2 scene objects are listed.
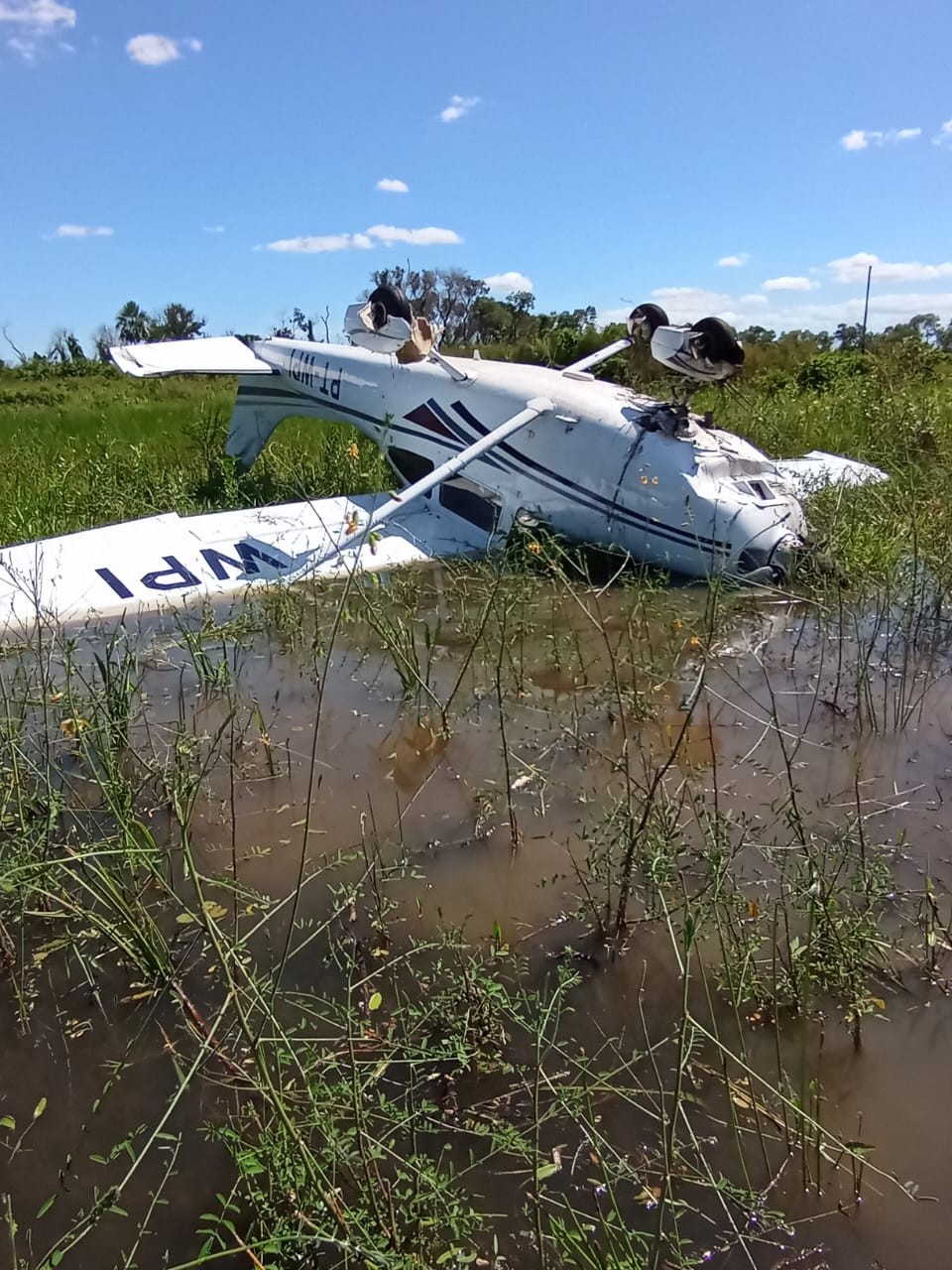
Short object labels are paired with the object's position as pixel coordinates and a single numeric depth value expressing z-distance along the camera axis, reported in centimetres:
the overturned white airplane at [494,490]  680
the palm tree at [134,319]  3738
